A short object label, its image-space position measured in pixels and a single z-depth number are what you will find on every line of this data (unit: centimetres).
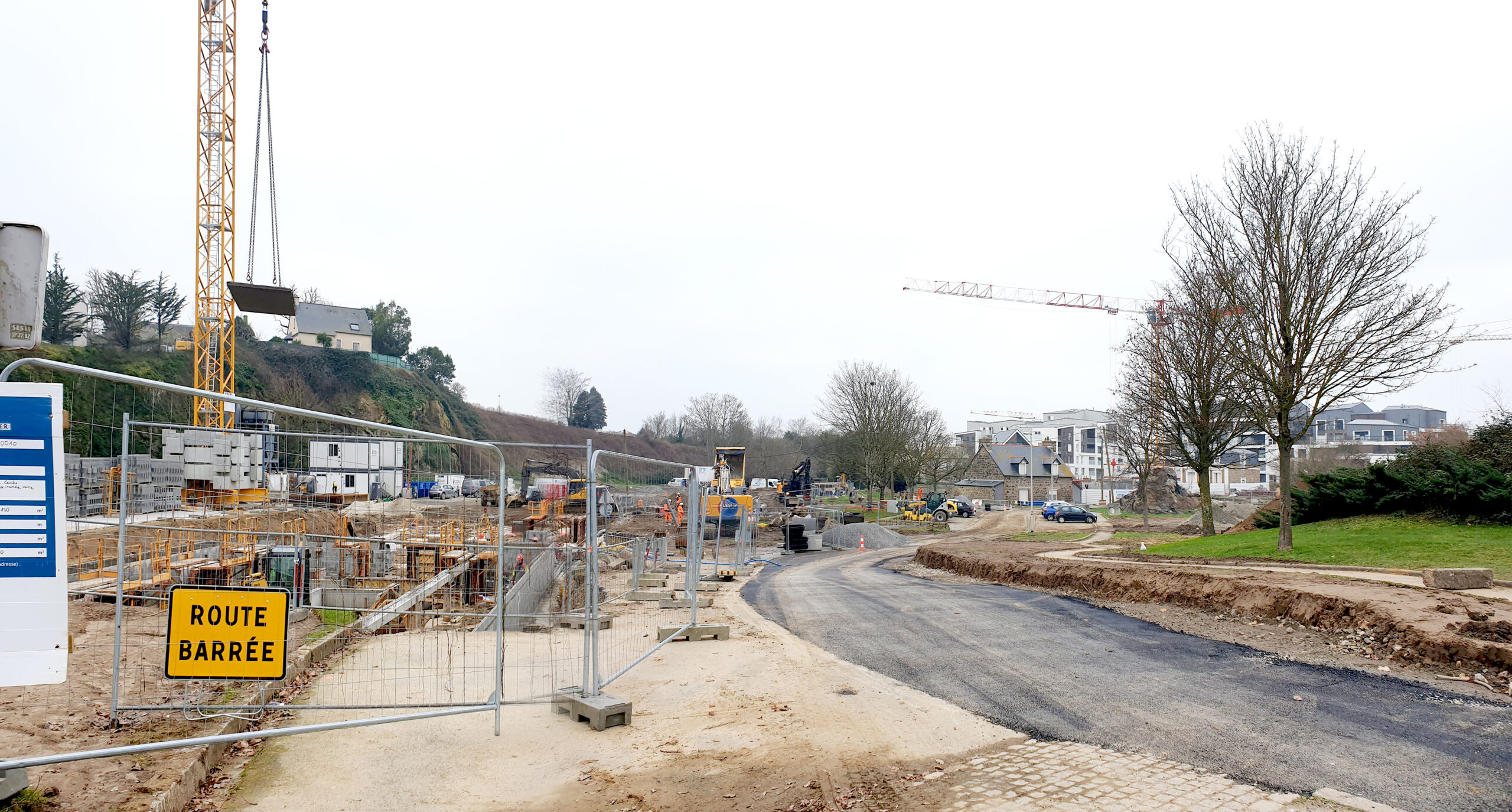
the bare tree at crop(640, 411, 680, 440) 11925
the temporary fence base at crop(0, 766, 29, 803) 432
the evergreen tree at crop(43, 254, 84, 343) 4625
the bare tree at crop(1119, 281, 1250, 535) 2405
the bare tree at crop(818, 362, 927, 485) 5569
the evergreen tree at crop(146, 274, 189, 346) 5775
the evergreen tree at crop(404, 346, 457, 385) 8431
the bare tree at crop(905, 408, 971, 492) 5772
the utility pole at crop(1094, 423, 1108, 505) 5828
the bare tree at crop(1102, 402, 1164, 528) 3169
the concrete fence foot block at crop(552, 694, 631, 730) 667
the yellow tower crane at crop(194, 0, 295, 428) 4669
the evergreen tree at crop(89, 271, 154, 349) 5372
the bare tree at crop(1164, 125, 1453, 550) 1745
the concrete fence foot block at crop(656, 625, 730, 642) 1050
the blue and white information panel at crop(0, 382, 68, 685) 429
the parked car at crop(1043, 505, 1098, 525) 4916
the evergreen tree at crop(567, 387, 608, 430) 10591
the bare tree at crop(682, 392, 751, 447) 10450
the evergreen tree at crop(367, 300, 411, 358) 8169
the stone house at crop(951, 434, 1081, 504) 8006
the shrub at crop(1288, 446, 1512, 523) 1875
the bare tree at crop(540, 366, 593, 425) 10494
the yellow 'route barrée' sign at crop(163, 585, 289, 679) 544
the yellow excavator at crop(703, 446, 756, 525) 1950
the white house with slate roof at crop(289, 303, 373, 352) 7619
